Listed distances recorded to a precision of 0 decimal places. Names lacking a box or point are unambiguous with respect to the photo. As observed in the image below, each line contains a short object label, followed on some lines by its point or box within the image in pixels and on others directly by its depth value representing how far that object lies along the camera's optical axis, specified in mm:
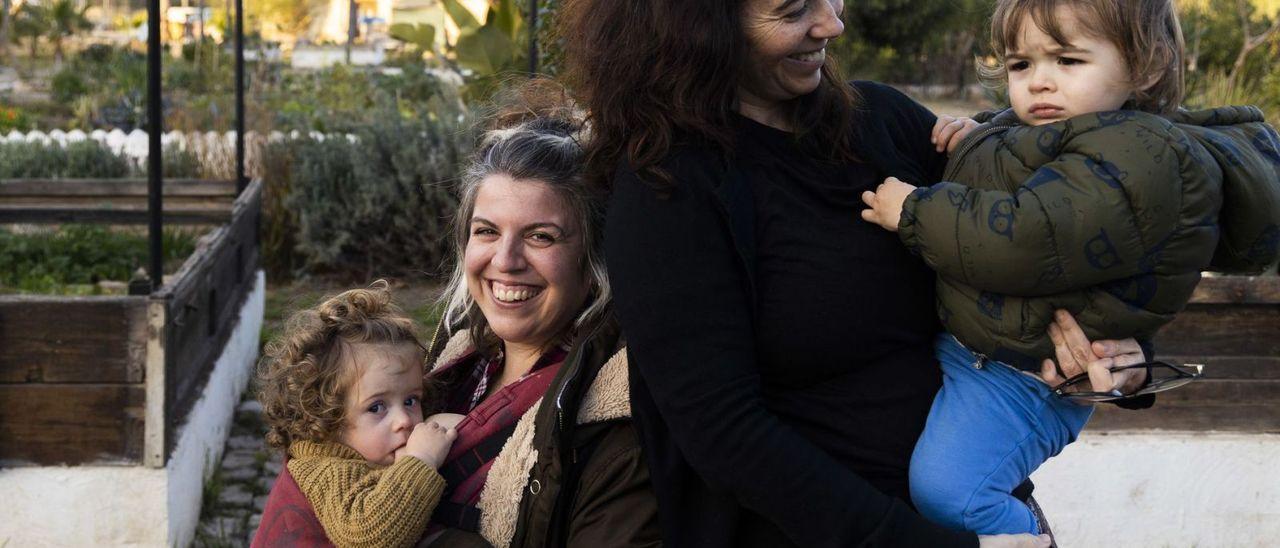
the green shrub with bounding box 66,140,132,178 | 9867
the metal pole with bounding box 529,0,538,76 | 5445
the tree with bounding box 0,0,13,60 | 22655
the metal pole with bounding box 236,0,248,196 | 7477
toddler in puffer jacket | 2104
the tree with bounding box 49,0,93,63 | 22936
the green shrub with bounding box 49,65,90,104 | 17909
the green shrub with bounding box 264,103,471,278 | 9586
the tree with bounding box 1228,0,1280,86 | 10148
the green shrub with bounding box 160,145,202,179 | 10000
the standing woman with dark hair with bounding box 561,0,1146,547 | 2088
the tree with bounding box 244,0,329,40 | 33594
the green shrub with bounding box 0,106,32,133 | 14028
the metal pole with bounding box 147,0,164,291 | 4781
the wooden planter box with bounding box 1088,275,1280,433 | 5055
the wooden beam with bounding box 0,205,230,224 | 7098
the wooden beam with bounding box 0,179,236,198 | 7969
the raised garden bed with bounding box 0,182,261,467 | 4582
